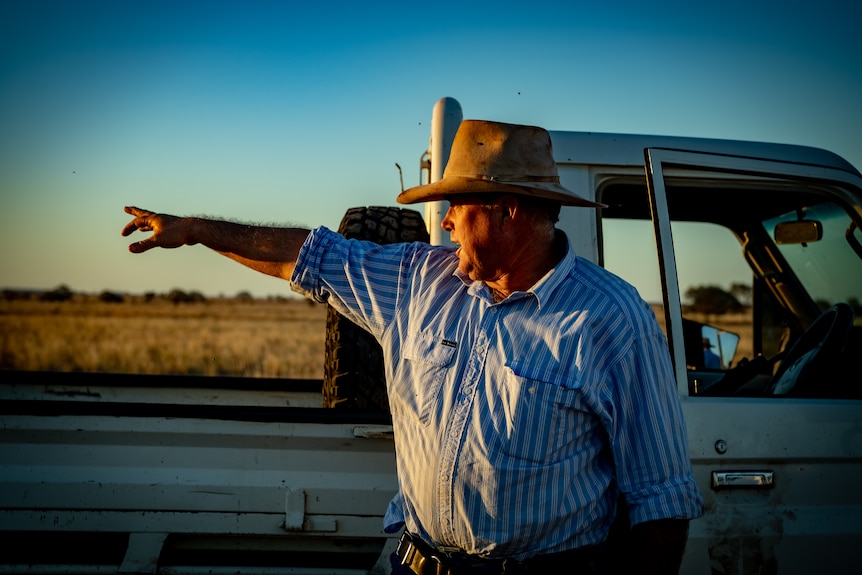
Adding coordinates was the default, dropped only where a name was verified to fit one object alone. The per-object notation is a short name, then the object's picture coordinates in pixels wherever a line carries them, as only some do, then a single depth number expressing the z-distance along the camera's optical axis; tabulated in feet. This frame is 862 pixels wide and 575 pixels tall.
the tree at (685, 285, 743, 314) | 149.07
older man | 6.03
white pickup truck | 8.45
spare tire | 9.27
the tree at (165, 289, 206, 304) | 206.52
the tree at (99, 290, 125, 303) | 195.11
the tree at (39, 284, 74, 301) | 184.37
